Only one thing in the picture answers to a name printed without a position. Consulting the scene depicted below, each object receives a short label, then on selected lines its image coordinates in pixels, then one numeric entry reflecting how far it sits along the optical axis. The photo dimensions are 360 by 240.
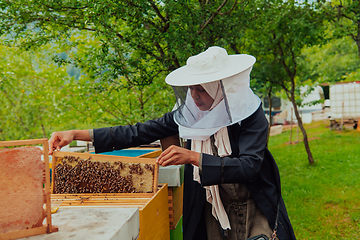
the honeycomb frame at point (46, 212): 0.90
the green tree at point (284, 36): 5.59
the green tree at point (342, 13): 5.30
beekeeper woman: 1.43
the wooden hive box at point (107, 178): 1.55
